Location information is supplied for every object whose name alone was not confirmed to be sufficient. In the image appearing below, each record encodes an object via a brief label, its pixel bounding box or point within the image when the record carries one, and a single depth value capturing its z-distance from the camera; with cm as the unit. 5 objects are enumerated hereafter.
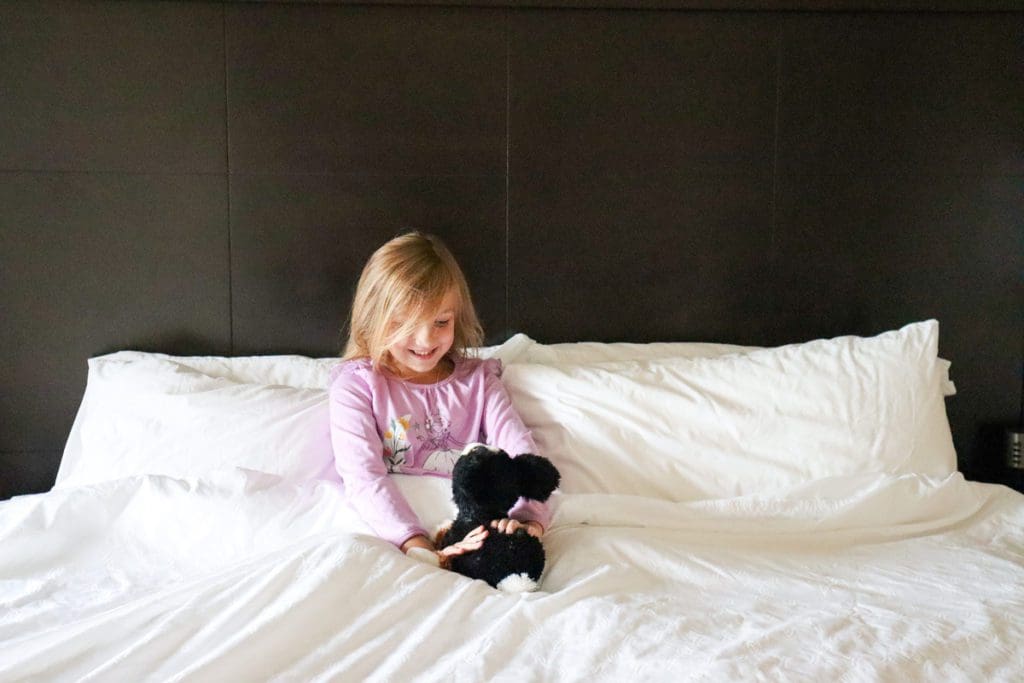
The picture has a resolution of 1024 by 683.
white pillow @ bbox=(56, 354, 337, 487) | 176
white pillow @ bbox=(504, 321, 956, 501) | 180
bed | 117
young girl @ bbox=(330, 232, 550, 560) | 173
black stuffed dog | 139
